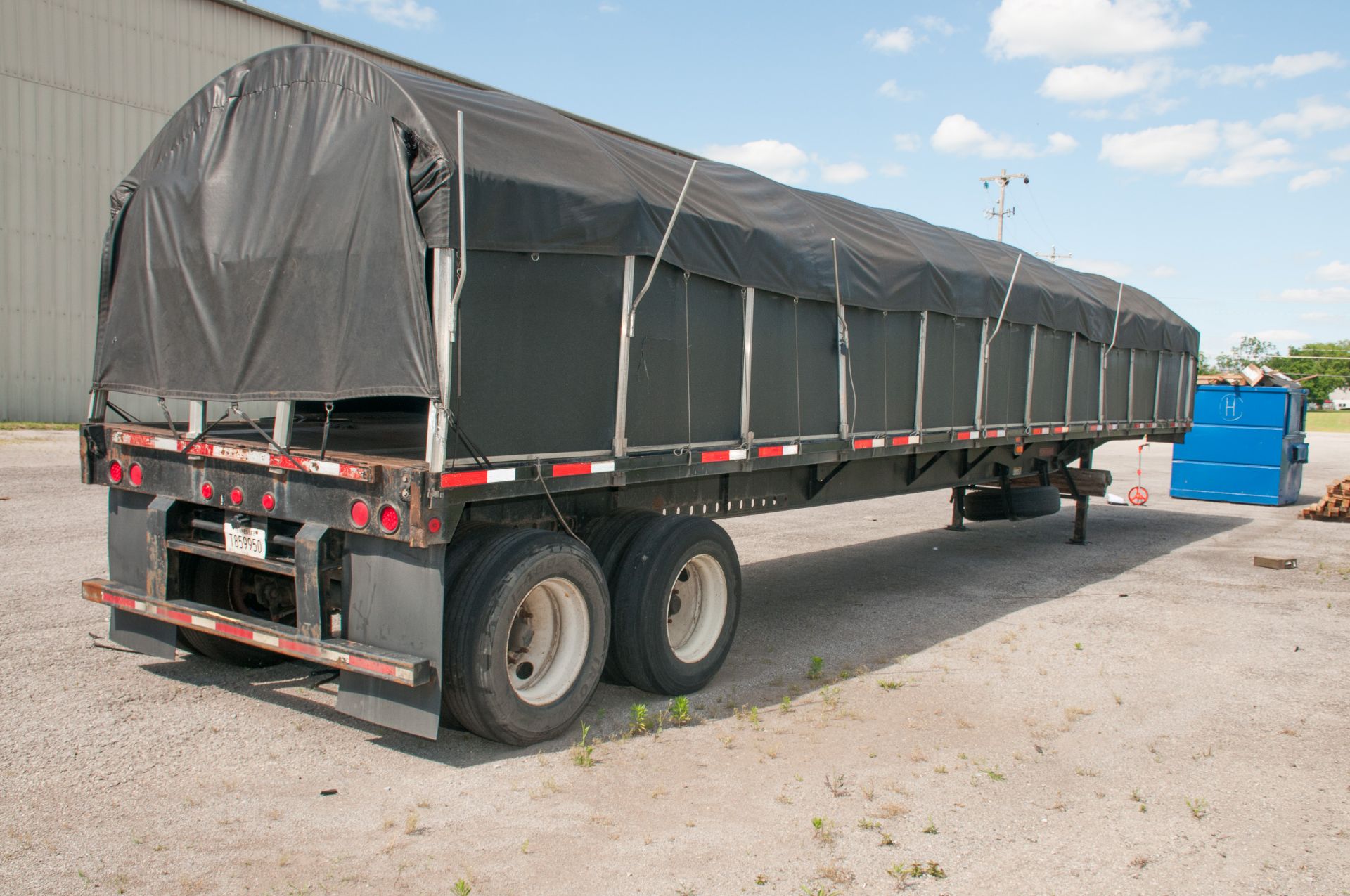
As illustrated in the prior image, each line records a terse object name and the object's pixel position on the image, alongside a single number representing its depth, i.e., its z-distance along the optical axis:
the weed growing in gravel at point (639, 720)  5.45
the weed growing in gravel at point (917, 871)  3.94
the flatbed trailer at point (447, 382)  4.70
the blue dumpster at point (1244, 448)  17.64
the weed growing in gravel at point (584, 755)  4.95
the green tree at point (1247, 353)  126.57
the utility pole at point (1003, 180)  51.50
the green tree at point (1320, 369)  117.88
